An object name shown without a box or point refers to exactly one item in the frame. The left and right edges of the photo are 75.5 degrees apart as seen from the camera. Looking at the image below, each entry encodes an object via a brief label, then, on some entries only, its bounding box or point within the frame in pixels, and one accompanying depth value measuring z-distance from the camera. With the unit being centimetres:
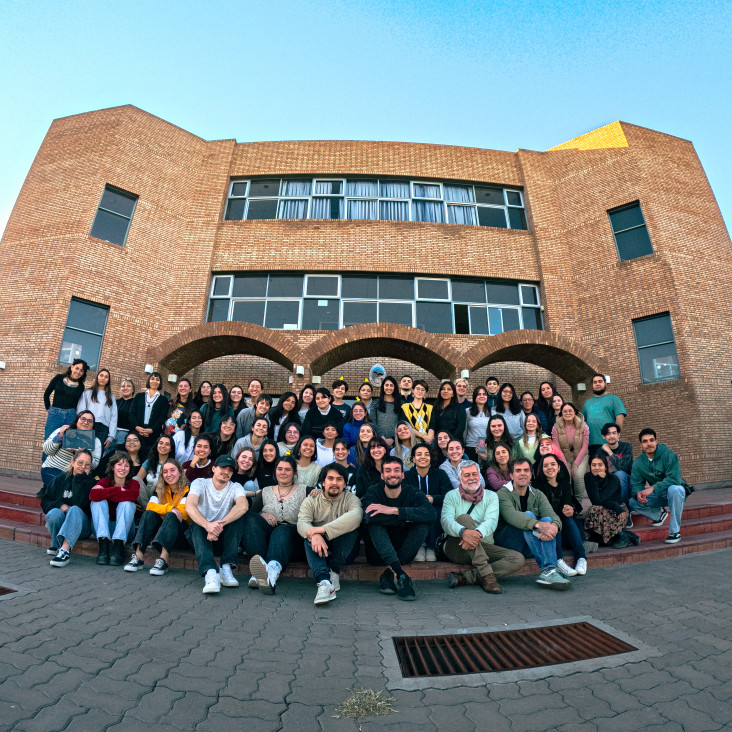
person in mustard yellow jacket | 480
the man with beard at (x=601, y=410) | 718
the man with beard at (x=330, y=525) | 433
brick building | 1100
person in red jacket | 505
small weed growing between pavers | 227
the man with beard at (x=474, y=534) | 462
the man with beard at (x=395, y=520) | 450
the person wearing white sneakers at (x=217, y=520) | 444
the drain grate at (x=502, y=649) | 284
